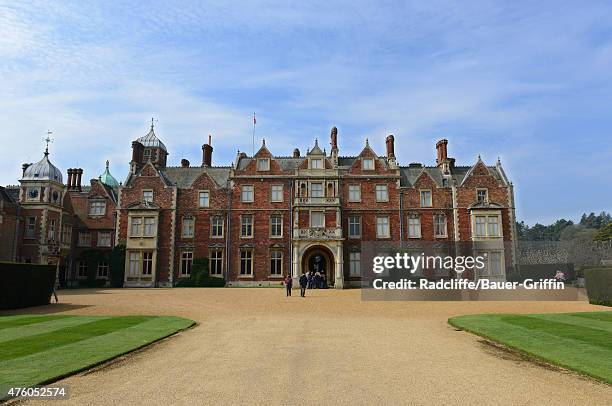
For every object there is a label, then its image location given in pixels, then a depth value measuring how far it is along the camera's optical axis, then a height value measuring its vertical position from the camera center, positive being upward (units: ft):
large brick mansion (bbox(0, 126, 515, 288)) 125.39 +14.45
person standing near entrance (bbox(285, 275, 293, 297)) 84.15 -3.50
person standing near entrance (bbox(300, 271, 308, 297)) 84.89 -3.52
